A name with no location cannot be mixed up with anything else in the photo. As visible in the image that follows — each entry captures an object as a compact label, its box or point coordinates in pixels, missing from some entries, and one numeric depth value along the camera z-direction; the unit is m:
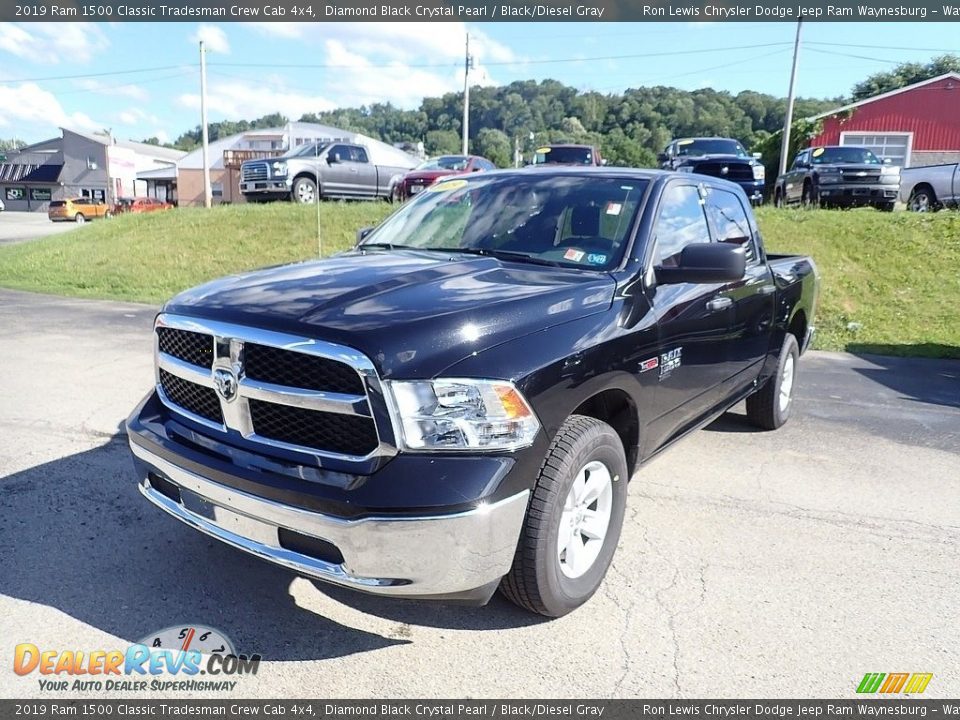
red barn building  33.34
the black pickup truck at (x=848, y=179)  15.93
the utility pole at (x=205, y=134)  34.91
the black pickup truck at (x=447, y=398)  2.37
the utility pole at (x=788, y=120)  27.45
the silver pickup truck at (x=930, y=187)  17.42
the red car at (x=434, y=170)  16.80
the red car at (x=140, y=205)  43.44
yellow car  44.84
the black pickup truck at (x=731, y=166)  15.54
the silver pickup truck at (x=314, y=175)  17.20
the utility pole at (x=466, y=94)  32.66
